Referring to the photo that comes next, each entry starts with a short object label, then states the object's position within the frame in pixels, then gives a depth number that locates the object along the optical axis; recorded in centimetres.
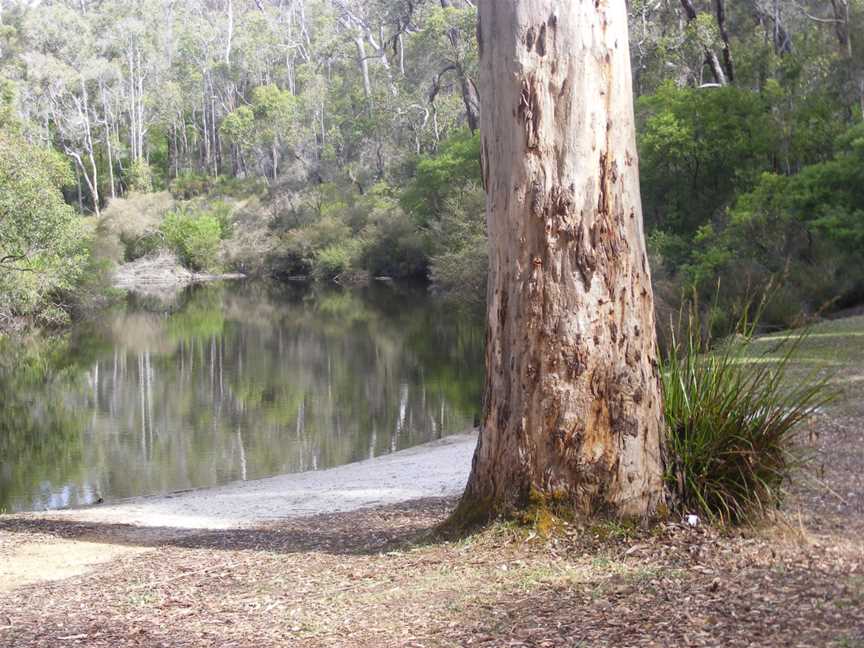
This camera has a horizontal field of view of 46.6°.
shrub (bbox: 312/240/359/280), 4894
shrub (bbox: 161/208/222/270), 5188
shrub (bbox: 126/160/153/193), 6126
